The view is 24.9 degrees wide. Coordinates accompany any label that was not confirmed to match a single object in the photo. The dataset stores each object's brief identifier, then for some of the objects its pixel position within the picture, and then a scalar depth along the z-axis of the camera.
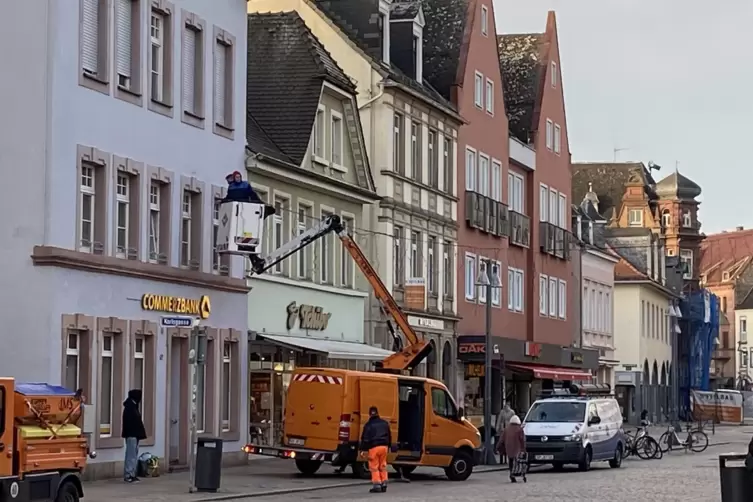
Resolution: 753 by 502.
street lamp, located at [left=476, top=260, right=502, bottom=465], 44.25
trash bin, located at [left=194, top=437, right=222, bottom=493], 30.36
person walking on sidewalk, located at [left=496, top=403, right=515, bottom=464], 47.66
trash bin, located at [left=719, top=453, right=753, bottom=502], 16.62
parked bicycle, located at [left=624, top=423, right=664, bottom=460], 51.88
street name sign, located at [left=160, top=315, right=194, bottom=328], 29.98
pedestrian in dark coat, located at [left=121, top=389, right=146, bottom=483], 32.81
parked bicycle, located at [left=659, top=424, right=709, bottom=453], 58.56
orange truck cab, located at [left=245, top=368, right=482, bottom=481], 35.28
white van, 43.12
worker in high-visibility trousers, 32.28
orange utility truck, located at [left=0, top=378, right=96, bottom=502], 22.80
